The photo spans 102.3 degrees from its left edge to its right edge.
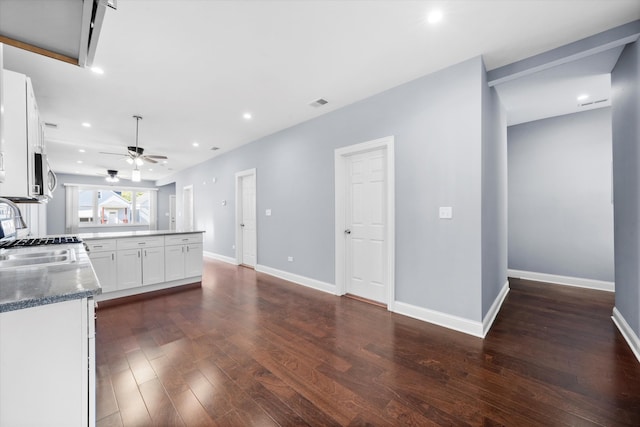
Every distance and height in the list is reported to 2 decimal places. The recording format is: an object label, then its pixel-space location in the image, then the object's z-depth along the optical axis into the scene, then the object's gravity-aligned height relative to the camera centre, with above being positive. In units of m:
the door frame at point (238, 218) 5.91 -0.07
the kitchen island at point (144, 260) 3.52 -0.67
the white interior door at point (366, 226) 3.37 -0.16
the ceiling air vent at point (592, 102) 3.52 +1.54
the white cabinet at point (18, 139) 1.87 +0.58
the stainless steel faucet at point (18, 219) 2.77 -0.03
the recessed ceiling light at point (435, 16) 1.97 +1.54
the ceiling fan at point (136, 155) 4.42 +1.05
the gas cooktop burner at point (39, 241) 2.29 -0.25
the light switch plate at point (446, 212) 2.69 +0.01
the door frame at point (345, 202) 3.11 +0.09
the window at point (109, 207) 9.48 +0.37
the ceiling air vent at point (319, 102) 3.52 +1.56
